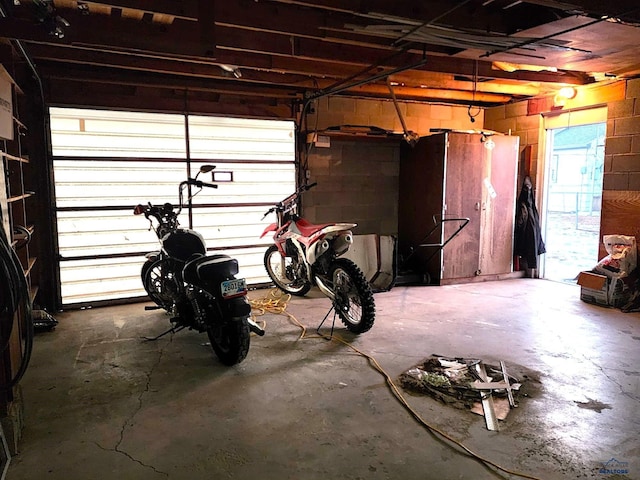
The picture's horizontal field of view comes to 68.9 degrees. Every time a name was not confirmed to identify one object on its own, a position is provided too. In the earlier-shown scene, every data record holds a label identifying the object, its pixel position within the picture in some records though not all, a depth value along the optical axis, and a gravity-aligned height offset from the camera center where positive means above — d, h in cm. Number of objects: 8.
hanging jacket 617 -51
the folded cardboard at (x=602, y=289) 480 -104
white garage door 489 +3
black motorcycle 313 -75
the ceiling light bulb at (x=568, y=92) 565 +119
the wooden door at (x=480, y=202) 580 -17
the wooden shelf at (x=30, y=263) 402 -71
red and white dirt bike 389 -72
